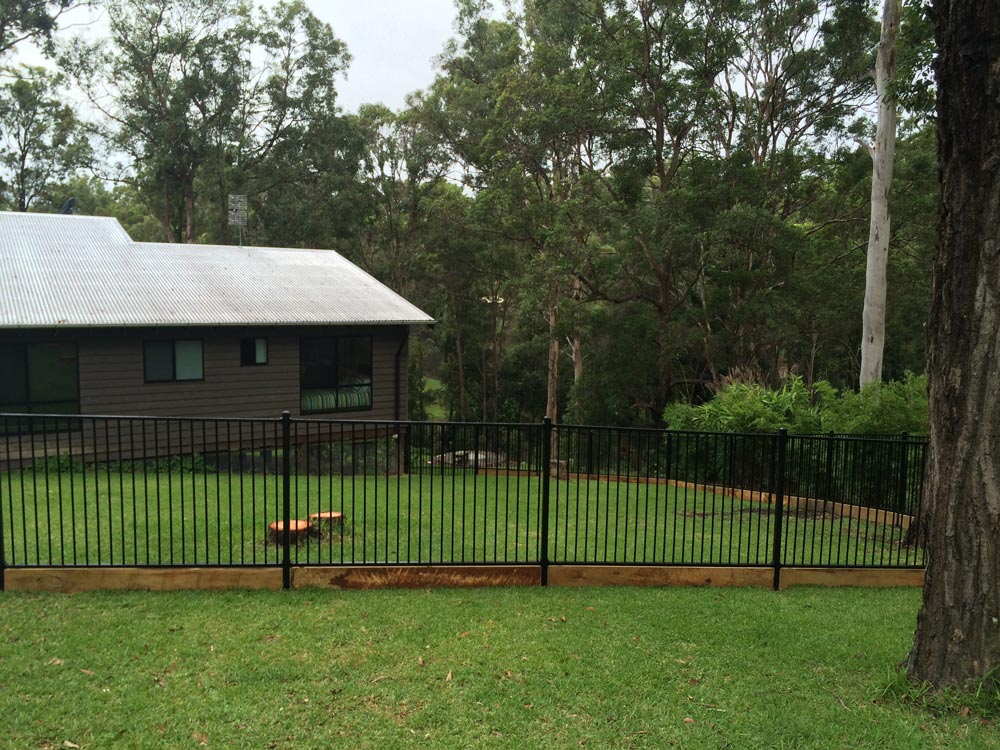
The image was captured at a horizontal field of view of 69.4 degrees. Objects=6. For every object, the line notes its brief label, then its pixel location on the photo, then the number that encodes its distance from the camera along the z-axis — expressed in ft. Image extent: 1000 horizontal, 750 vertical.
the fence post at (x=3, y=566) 20.37
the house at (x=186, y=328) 48.49
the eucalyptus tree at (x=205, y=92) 103.04
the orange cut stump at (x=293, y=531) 25.14
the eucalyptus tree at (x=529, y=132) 72.64
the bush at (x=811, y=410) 40.88
